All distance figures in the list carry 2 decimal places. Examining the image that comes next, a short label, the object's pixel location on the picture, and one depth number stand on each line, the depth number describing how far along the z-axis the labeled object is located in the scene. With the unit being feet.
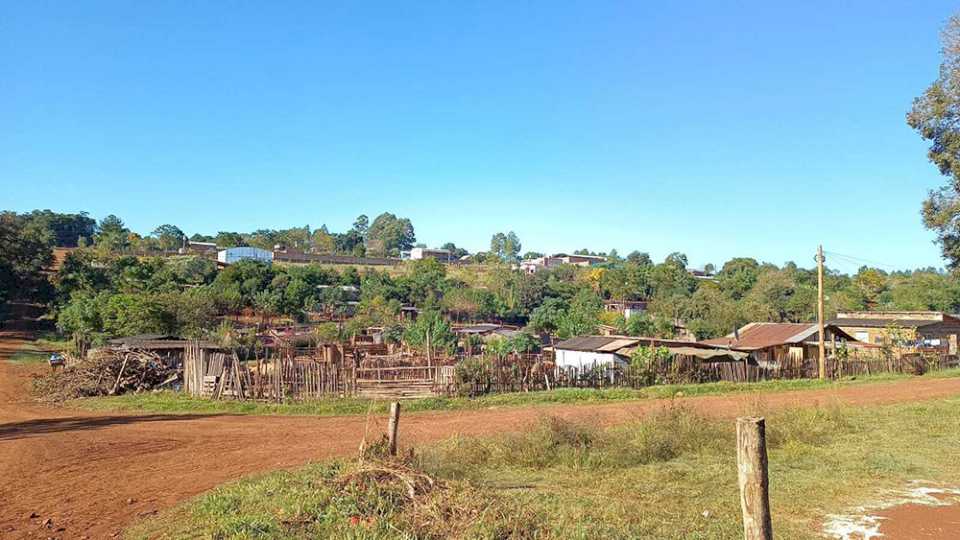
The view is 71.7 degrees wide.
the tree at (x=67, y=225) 397.37
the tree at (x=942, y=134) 60.03
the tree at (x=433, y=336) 151.74
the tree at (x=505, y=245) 565.53
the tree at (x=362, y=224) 632.79
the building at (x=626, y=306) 267.80
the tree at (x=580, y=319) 181.06
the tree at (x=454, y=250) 574.64
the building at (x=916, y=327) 144.66
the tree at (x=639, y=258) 479.82
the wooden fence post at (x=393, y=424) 28.58
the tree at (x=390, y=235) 589.32
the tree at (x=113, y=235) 309.22
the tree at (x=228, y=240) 398.21
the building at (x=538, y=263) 437.01
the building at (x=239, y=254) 335.88
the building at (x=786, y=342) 128.88
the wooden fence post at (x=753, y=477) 16.75
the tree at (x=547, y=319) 200.95
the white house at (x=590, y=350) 105.09
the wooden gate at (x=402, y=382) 75.31
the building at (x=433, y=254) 516.08
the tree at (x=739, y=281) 274.73
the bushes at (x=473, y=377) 78.18
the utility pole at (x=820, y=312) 100.63
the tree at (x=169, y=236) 369.96
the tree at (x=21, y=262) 173.37
